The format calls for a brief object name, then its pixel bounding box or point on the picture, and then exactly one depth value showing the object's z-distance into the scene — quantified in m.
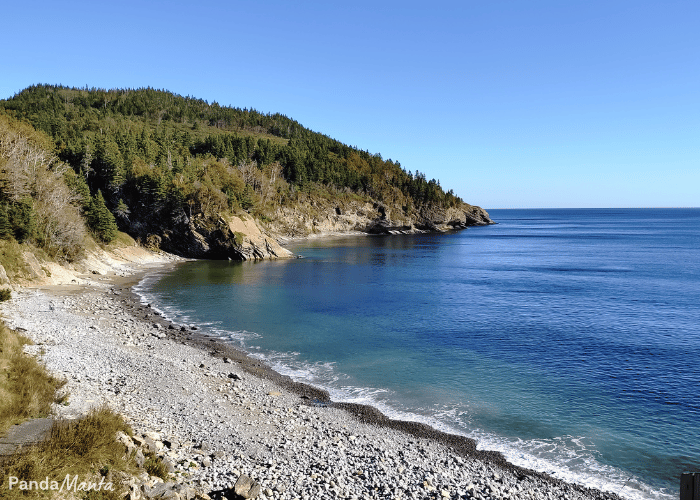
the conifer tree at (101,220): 64.31
